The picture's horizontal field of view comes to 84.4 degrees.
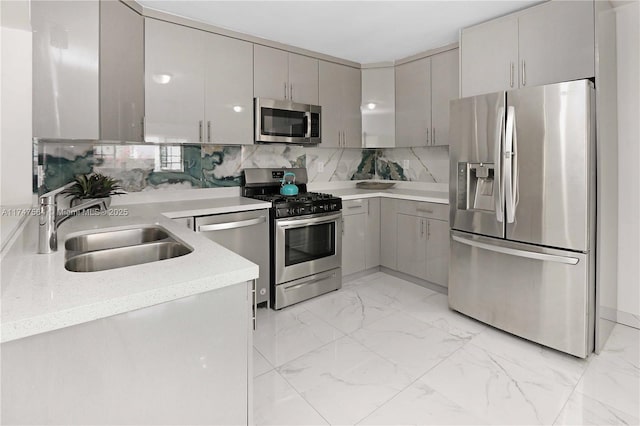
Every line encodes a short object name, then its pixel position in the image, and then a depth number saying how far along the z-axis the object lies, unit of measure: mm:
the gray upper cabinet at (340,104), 3678
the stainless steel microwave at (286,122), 3162
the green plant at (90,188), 2361
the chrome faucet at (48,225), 1226
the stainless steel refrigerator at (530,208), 2143
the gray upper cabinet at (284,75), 3170
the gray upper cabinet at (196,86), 2625
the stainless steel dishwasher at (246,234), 2650
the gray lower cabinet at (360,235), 3584
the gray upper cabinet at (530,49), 2289
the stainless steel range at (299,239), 2992
